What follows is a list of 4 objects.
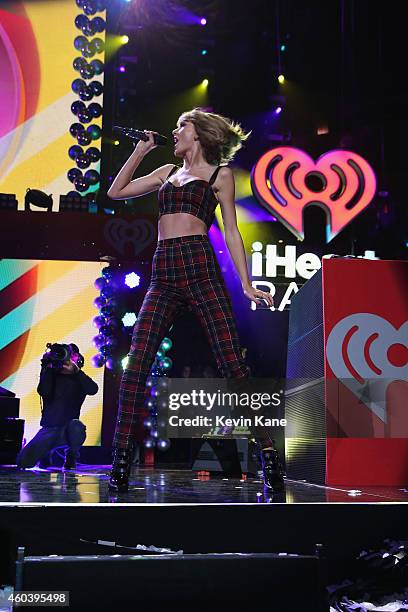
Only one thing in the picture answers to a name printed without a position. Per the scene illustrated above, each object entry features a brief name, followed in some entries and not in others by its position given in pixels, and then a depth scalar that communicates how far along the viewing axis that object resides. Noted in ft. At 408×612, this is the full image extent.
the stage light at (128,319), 27.32
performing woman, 8.46
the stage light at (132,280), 27.35
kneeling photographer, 19.42
